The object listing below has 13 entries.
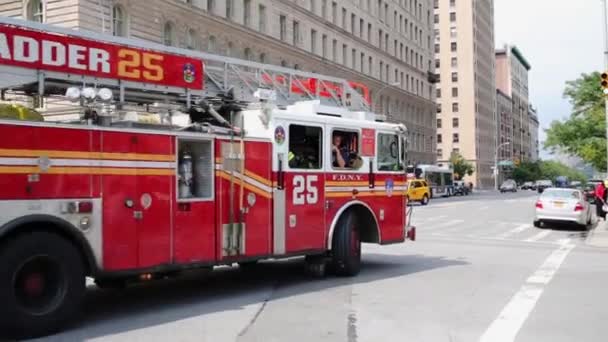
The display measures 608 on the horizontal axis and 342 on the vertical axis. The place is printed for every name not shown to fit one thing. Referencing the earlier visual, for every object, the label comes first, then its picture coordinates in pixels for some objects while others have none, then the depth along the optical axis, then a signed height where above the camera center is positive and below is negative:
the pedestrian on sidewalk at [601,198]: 24.38 -0.82
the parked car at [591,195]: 32.52 -0.97
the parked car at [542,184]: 93.07 -1.15
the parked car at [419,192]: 44.75 -1.06
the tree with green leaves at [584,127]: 47.94 +3.73
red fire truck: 6.78 +0.09
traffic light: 21.30 +3.10
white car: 22.28 -1.08
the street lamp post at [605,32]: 24.80 +5.51
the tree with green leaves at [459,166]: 98.75 +1.55
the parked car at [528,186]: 111.68 -1.68
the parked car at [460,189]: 70.69 -1.40
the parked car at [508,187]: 88.75 -1.46
